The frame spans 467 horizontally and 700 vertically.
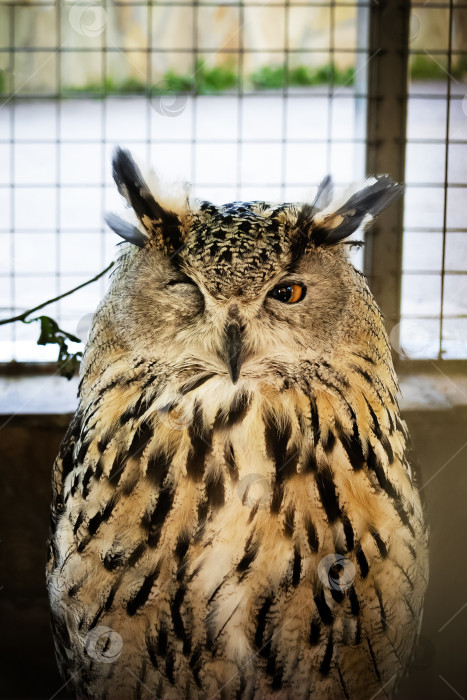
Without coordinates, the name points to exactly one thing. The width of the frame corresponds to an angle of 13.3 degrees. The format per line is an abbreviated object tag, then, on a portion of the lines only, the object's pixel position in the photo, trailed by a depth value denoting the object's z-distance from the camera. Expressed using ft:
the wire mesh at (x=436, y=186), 4.48
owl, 4.47
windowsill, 4.62
